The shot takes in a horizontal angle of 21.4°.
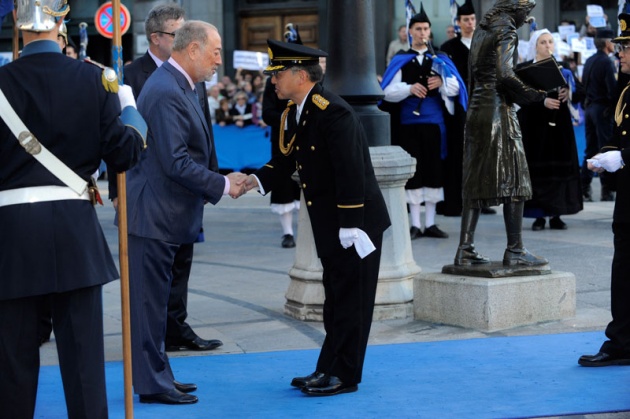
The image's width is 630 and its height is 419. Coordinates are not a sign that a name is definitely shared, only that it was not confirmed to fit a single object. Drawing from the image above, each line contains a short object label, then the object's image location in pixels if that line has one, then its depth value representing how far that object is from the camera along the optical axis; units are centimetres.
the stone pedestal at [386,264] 1132
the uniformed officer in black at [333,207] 856
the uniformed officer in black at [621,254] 921
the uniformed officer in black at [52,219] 650
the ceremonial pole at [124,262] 710
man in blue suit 841
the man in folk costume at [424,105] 1634
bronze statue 1076
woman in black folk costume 1681
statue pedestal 1059
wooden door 3511
